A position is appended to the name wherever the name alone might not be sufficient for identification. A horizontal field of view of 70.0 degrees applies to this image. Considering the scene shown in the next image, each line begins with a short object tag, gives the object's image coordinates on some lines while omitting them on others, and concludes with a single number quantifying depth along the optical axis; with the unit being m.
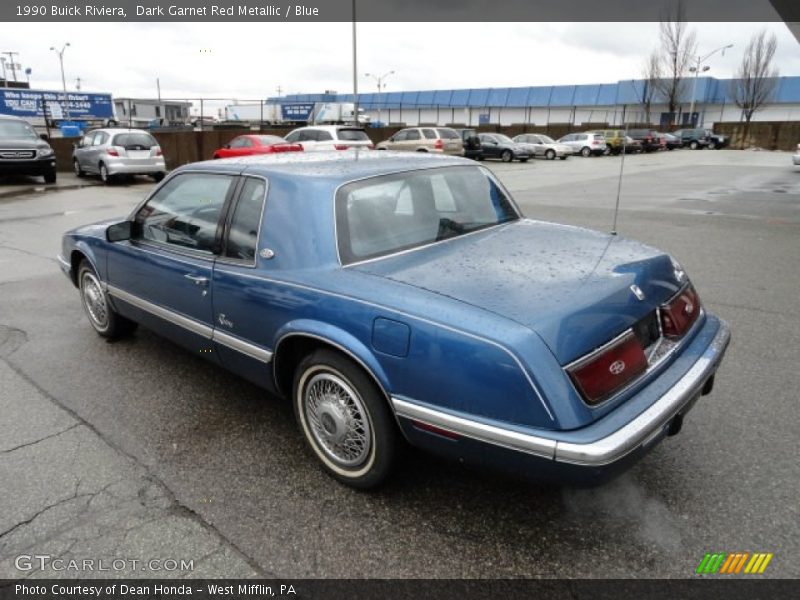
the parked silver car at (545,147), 33.81
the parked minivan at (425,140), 26.73
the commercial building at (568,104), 58.97
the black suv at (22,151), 16.39
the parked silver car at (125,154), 17.55
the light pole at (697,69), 49.44
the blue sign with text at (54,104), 28.81
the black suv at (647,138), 40.50
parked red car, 18.50
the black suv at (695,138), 46.66
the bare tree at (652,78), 55.17
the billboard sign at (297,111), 41.03
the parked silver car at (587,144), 37.06
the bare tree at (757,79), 53.56
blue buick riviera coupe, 2.14
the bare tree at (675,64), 45.12
